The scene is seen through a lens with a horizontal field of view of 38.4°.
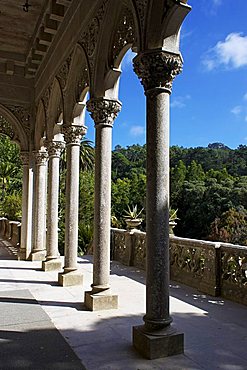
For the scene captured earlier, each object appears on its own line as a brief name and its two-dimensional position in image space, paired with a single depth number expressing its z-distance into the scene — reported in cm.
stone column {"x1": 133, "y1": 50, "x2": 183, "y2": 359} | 351
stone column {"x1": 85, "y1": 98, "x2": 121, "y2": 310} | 508
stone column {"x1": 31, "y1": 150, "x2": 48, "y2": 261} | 954
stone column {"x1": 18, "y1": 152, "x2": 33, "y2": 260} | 1012
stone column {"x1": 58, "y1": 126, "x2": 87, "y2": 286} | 653
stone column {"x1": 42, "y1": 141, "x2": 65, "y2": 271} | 792
